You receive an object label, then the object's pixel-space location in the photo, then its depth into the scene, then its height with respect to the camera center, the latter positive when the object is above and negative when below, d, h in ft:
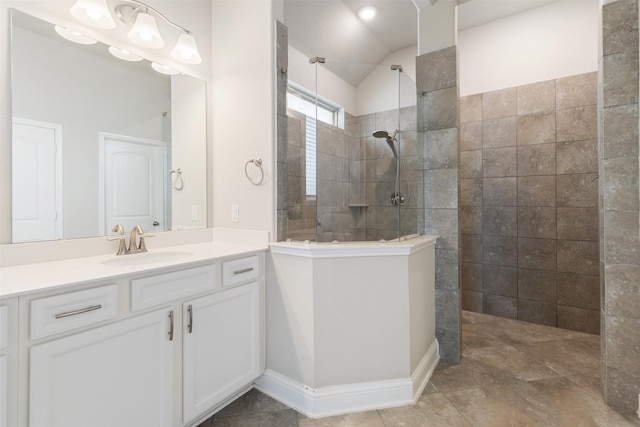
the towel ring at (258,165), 6.29 +1.01
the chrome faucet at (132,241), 5.35 -0.50
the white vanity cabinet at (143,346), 3.24 -1.79
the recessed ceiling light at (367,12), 8.67 +5.88
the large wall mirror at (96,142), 4.51 +1.31
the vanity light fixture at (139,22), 4.93 +3.44
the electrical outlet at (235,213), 6.68 +0.00
